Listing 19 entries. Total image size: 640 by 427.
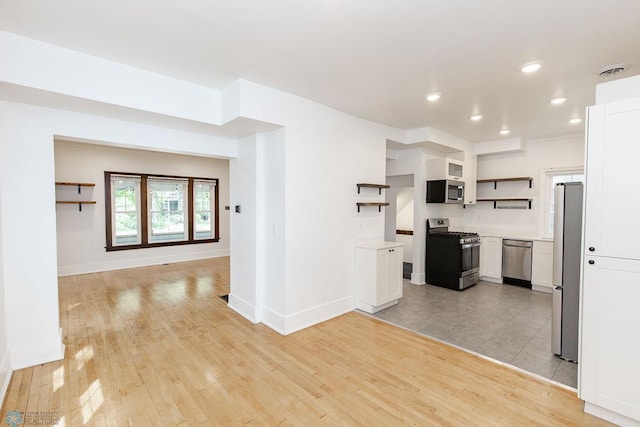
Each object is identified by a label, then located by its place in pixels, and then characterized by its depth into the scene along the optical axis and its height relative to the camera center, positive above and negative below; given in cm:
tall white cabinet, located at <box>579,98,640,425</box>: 194 -40
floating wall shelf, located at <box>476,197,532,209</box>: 574 +16
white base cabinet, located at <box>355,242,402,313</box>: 396 -93
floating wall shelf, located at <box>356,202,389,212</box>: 420 +5
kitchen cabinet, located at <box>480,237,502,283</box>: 558 -96
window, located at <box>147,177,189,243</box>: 698 -7
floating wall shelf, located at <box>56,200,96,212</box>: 562 +6
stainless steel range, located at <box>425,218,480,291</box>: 505 -88
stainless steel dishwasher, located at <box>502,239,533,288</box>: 527 -97
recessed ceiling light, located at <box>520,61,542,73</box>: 264 +128
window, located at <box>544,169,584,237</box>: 550 +31
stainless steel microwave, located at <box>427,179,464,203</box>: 524 +30
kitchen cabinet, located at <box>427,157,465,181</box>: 527 +72
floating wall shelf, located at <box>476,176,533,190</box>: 564 +56
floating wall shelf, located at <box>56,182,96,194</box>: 571 +41
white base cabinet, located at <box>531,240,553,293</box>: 503 -98
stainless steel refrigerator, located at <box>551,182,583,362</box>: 274 -56
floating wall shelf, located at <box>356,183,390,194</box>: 418 +31
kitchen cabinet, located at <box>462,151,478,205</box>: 580 +61
